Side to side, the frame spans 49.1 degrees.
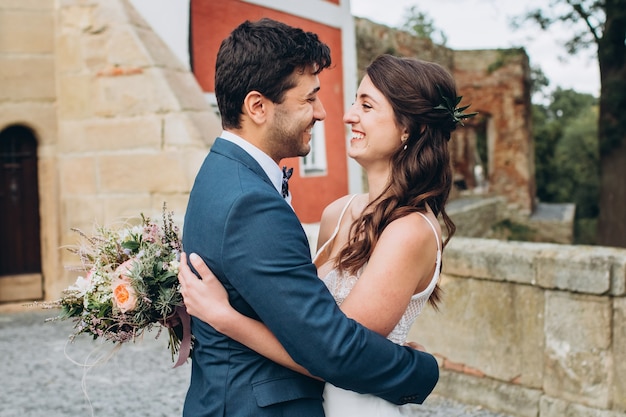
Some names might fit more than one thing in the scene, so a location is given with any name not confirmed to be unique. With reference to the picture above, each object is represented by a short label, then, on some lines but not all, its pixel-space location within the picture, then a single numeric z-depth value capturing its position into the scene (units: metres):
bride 1.77
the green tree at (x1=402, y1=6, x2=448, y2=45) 43.76
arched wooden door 7.63
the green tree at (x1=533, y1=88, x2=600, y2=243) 26.91
